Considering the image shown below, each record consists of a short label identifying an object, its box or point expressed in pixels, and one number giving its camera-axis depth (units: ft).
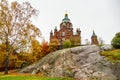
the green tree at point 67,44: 74.39
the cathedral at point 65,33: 147.47
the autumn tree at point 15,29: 58.39
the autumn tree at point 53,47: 80.56
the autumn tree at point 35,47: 58.88
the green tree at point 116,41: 46.61
